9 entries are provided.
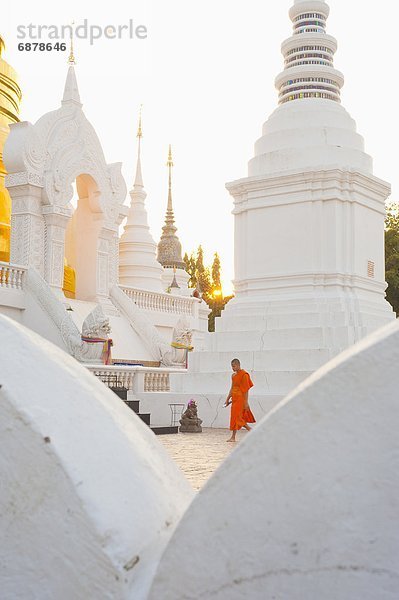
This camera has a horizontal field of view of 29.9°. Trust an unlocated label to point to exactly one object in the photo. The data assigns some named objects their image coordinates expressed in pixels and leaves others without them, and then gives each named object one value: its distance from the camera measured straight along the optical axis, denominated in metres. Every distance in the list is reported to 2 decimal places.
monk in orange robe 10.50
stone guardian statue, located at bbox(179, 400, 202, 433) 11.97
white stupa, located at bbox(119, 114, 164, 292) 24.50
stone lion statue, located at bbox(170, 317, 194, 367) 17.17
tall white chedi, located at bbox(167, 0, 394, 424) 13.14
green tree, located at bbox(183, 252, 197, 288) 54.12
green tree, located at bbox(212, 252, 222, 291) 54.54
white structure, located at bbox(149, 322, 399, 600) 1.36
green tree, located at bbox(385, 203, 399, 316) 31.41
